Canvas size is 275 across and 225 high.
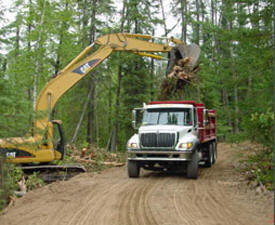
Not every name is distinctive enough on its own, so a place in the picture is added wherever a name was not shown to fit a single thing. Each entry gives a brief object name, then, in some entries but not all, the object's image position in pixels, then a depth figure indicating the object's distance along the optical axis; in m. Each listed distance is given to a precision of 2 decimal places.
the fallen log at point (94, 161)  15.05
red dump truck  11.01
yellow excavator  11.77
